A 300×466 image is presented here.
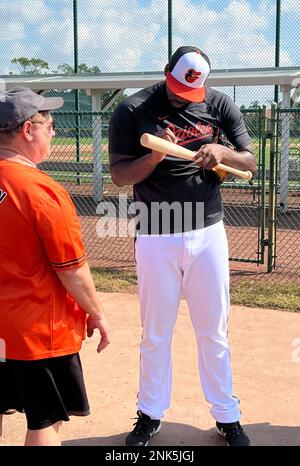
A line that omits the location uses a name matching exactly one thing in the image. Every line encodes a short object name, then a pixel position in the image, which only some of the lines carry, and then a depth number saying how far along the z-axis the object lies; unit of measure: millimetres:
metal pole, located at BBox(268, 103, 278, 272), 6473
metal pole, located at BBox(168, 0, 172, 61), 14133
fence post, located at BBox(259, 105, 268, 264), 6648
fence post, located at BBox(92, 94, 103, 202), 10969
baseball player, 2822
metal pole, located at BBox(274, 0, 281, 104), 13305
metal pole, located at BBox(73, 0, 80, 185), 14981
